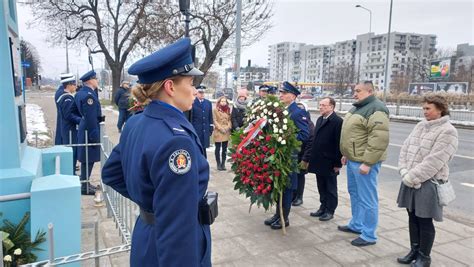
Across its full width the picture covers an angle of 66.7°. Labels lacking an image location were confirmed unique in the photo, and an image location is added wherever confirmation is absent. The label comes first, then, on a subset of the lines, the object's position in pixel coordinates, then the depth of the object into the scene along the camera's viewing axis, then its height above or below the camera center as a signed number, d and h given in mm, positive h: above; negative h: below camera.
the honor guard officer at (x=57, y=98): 7117 -361
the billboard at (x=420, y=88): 32681 -144
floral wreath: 4676 -886
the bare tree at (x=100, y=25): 22750 +3844
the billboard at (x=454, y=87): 31238 -30
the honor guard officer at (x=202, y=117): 8031 -757
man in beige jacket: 4371 -756
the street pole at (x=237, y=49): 12173 +1249
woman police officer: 1598 -382
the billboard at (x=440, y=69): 38000 +1918
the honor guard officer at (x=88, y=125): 6328 -756
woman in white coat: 3693 -857
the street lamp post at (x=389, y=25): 24508 +4230
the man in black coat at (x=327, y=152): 5316 -993
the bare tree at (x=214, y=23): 17422 +2977
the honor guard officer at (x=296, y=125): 5000 -596
